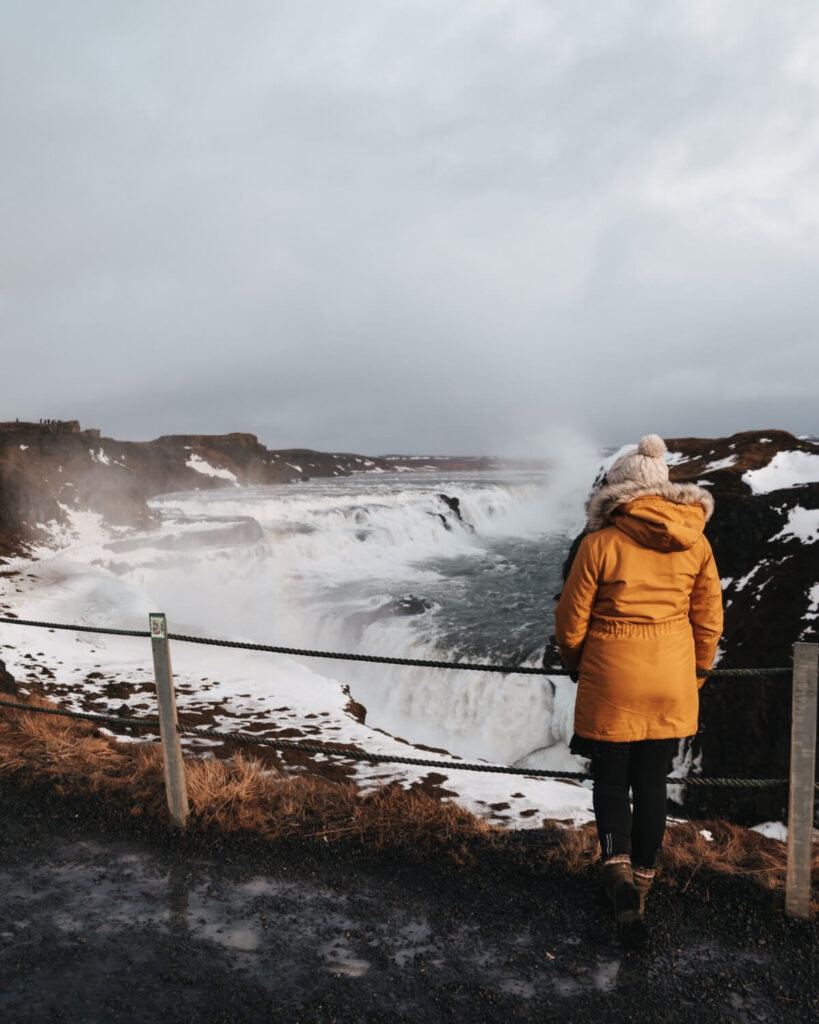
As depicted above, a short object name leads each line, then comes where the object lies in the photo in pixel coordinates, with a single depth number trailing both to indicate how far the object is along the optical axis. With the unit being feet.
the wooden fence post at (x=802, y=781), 9.73
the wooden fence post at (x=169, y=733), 12.61
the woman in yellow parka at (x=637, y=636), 9.12
